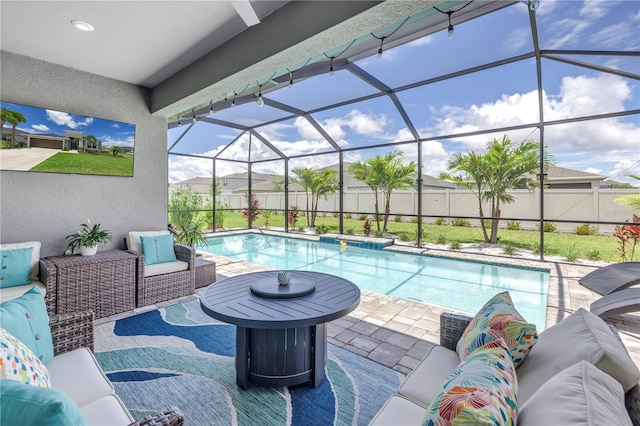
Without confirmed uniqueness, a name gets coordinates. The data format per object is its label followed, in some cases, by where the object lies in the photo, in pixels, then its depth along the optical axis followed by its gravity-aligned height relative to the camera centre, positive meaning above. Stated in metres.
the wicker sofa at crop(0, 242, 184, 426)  0.84 -0.70
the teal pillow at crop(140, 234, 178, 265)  4.26 -0.54
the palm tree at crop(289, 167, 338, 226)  11.42 +1.14
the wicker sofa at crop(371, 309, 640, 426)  0.78 -0.54
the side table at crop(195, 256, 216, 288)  4.83 -1.00
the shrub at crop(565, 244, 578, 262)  6.81 -1.01
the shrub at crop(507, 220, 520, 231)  9.49 -0.44
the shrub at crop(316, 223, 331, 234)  11.22 -0.65
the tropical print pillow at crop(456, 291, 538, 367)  1.38 -0.57
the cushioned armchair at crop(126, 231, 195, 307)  4.00 -0.77
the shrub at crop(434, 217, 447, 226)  10.41 -0.35
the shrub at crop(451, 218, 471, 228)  10.40 -0.38
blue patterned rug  2.04 -1.33
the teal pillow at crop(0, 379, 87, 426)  0.82 -0.54
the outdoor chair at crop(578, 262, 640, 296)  2.55 -0.58
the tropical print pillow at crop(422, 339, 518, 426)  0.80 -0.53
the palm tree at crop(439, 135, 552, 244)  7.83 +1.13
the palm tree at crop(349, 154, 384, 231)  9.95 +1.32
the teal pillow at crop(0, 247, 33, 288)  3.15 -0.60
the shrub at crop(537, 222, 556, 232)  9.02 -0.47
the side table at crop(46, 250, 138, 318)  3.35 -0.84
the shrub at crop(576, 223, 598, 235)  8.09 -0.47
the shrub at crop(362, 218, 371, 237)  10.31 -0.52
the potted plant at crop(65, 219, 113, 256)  3.88 -0.36
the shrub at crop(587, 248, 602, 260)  7.23 -1.02
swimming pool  4.69 -1.24
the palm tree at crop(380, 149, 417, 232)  9.66 +1.24
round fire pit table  2.10 -0.89
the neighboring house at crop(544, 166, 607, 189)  8.09 +0.91
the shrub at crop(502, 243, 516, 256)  7.72 -0.97
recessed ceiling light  2.94 +1.82
